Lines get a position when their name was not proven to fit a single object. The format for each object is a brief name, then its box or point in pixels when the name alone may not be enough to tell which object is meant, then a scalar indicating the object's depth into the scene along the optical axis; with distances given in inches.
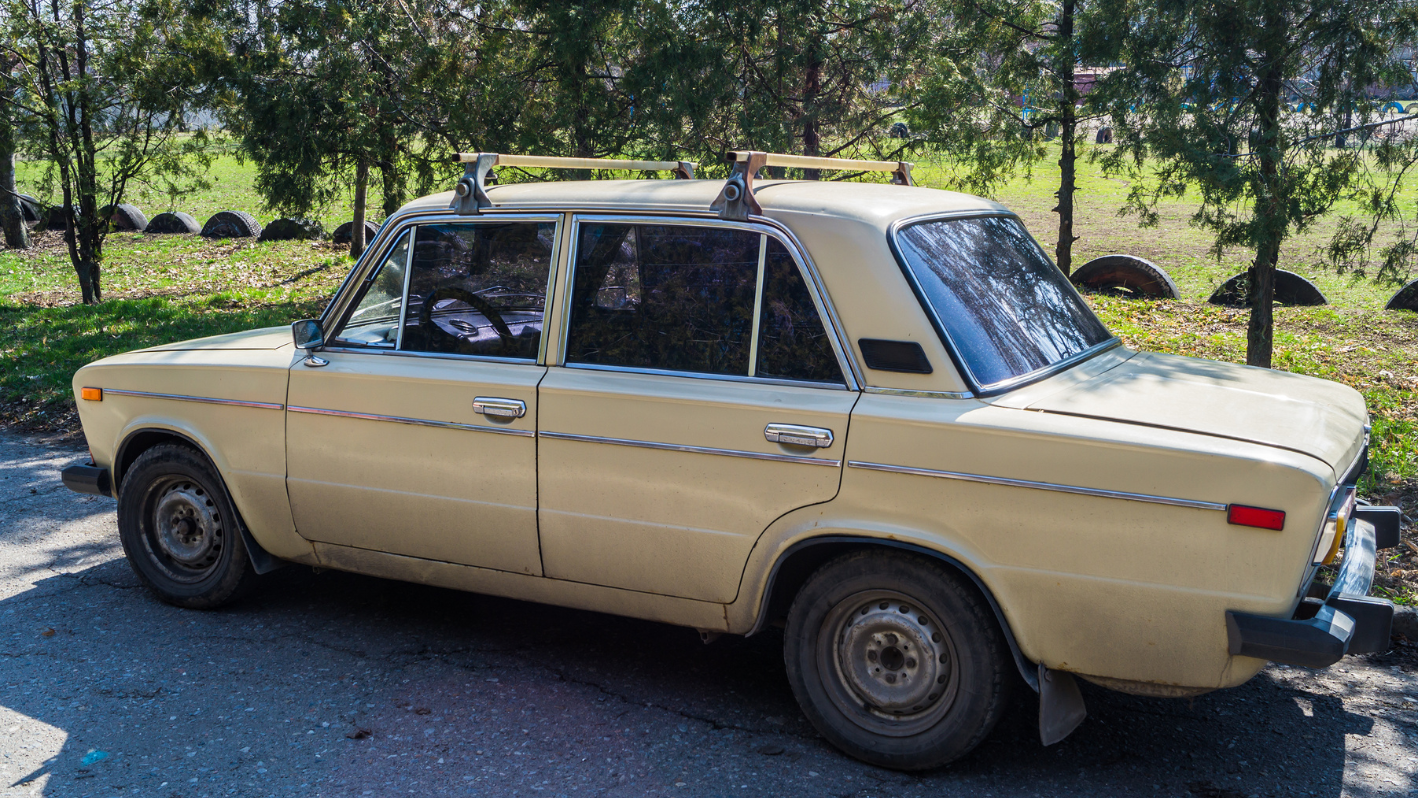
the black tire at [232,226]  736.3
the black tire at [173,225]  777.5
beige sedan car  126.9
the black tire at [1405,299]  437.1
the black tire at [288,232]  709.9
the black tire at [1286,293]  448.1
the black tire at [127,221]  800.9
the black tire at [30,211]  788.0
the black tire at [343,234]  698.8
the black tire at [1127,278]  472.7
